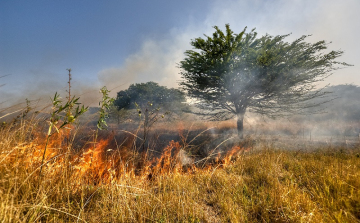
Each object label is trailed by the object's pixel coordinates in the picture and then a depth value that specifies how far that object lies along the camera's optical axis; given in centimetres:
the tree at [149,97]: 2682
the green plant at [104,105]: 260
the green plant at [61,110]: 159
